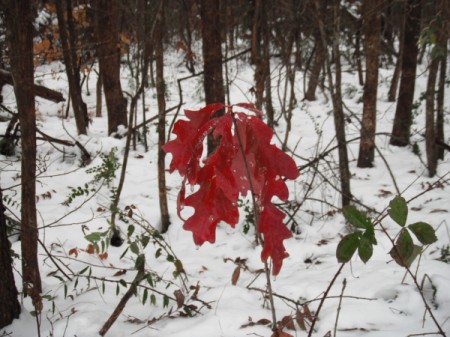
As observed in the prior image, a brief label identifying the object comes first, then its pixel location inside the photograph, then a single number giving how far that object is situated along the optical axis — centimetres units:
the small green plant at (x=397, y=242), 102
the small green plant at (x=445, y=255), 249
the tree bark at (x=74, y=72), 561
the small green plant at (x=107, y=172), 427
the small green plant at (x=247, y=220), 356
